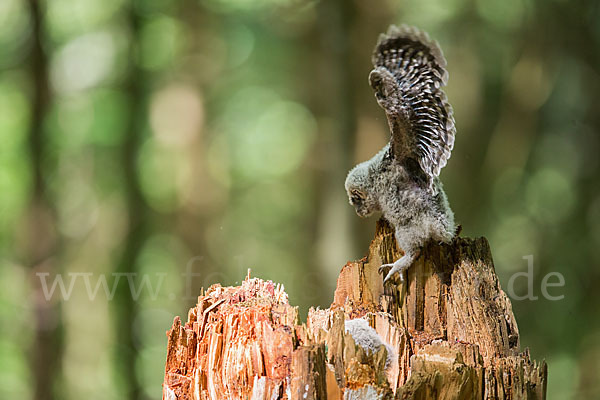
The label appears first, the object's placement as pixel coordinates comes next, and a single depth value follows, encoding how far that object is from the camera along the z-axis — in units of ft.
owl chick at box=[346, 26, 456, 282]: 36.69
